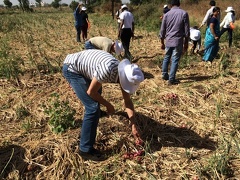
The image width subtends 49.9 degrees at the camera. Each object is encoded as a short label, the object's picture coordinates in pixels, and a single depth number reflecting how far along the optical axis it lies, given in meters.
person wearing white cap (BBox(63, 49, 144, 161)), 2.26
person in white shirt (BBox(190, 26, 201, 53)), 6.61
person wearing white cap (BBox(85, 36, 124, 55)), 3.04
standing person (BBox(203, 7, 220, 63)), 5.57
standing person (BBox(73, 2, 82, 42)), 7.97
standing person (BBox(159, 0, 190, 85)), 4.40
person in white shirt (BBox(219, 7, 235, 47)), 7.23
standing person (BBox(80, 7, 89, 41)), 8.16
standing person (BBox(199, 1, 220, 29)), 6.73
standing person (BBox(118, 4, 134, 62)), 6.30
